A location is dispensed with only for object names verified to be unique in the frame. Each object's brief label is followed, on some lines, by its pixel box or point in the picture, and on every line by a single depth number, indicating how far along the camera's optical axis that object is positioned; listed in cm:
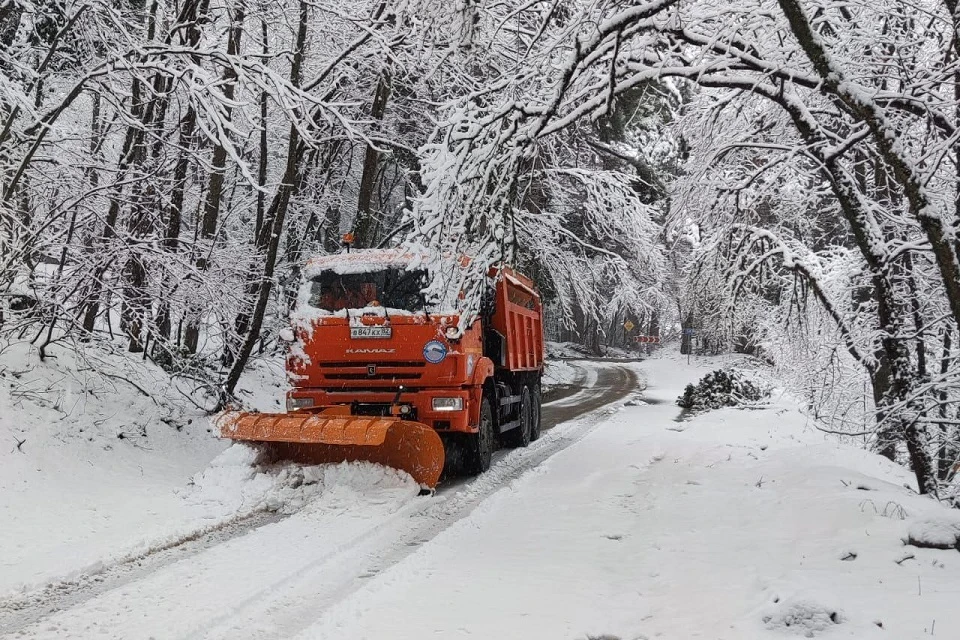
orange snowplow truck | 718
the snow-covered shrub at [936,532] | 463
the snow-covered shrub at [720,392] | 1888
